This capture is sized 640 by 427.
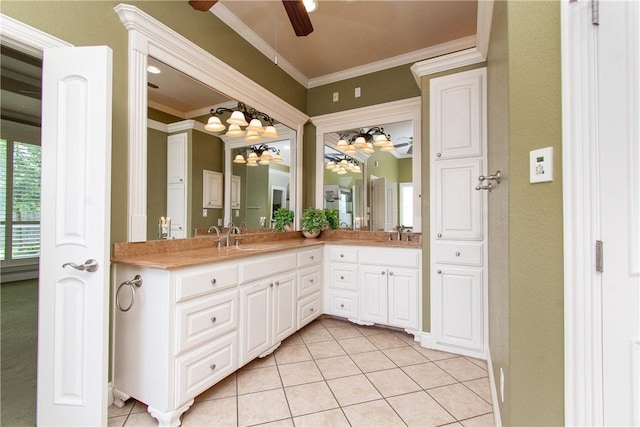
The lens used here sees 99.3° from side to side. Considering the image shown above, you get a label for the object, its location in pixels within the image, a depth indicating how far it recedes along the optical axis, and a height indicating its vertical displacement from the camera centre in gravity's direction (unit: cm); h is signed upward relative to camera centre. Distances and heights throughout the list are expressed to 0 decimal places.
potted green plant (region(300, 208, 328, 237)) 321 -9
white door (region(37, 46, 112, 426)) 138 -11
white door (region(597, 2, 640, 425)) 84 +1
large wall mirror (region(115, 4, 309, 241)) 175 +110
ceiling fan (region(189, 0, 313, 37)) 169 +131
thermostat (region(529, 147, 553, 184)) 95 +18
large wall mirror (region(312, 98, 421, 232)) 301 +52
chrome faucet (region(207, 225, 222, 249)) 239 -14
